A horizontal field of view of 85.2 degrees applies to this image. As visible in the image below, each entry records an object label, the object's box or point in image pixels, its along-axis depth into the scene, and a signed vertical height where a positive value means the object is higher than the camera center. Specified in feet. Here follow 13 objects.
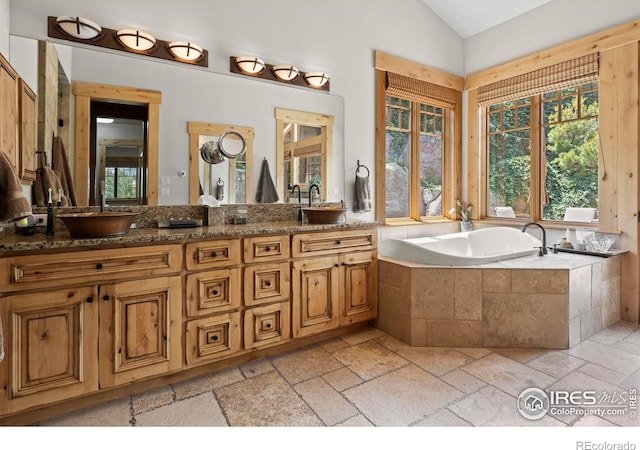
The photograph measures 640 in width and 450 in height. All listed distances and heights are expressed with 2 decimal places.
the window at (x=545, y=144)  11.09 +2.89
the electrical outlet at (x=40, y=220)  6.82 +0.13
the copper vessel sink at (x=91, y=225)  5.94 +0.02
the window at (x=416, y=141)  12.07 +3.29
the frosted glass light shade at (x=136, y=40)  7.84 +4.26
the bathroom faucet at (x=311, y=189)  10.40 +1.10
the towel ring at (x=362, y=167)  11.53 +1.97
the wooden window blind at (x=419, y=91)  12.24 +5.01
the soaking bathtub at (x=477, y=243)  9.70 -0.58
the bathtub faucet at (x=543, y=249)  9.79 -0.68
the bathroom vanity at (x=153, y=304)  5.35 -1.47
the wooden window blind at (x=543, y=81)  10.73 +4.91
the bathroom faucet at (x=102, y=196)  7.19 +0.63
